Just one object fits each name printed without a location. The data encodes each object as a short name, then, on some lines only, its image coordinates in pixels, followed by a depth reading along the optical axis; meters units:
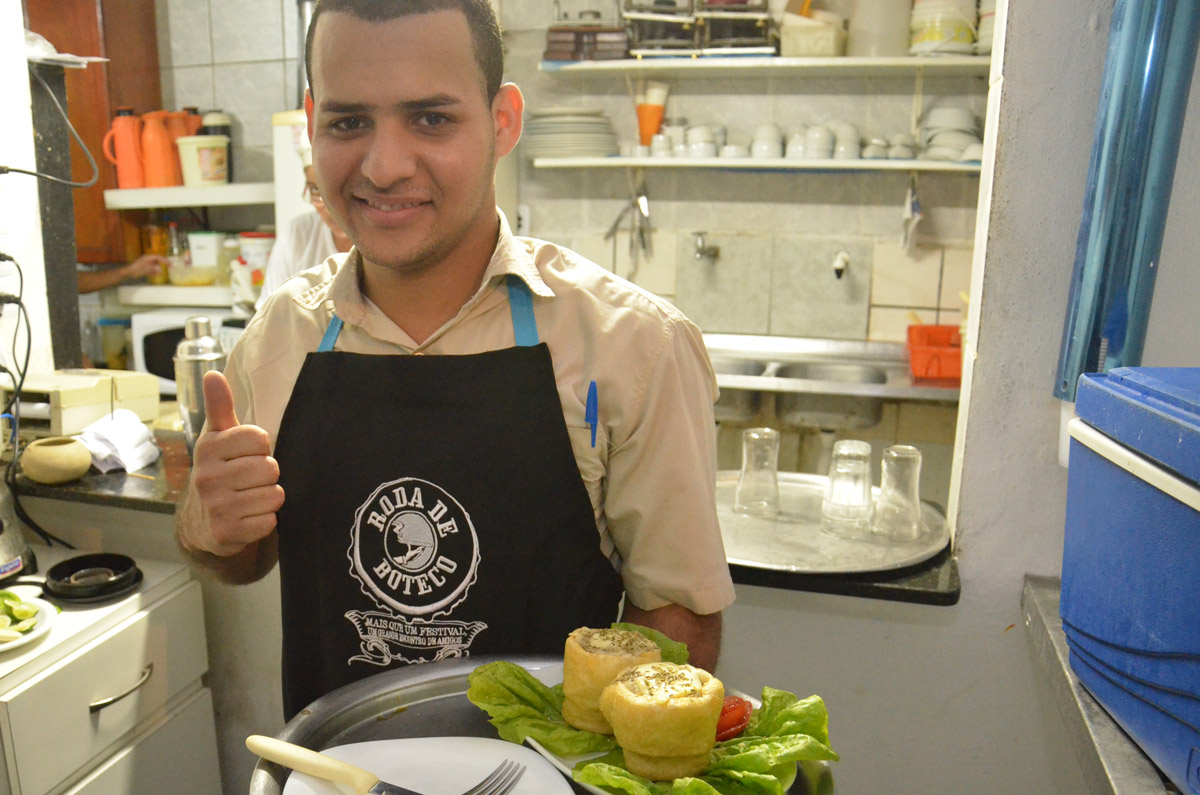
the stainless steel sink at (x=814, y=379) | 3.21
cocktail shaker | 1.92
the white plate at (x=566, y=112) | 3.75
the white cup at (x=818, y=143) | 3.43
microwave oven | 3.89
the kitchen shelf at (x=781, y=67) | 3.28
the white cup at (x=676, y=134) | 3.65
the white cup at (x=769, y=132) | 3.51
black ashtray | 1.68
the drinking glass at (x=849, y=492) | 1.62
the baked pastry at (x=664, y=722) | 0.73
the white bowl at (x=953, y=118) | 3.36
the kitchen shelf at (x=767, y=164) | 3.28
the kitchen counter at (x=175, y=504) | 1.43
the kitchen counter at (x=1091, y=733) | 0.92
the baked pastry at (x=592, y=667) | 0.82
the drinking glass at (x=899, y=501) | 1.59
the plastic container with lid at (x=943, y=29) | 3.21
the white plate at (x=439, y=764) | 0.74
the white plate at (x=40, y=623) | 1.47
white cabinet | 1.50
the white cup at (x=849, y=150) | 3.43
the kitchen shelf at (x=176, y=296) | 4.19
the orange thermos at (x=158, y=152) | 4.04
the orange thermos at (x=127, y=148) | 4.04
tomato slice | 0.82
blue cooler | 0.83
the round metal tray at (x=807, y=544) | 1.47
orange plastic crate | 3.25
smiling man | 1.15
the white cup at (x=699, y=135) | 3.55
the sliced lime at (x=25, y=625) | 1.52
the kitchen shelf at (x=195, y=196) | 3.96
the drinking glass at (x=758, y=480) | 1.69
